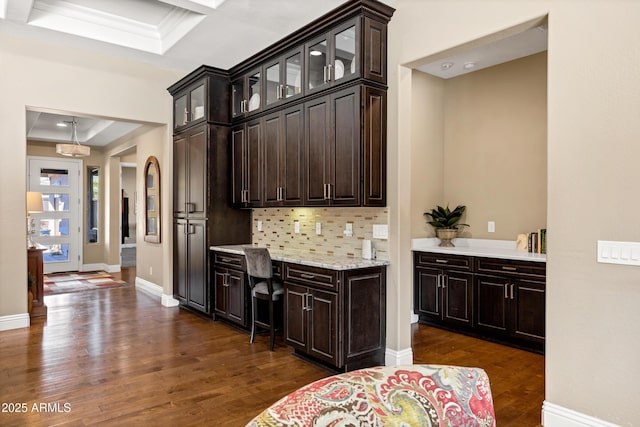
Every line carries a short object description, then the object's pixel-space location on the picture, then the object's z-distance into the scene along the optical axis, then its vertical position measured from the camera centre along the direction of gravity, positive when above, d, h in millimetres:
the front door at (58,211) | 8719 -64
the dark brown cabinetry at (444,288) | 4395 -878
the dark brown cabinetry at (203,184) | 5055 +276
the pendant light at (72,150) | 7139 +973
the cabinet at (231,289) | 4457 -889
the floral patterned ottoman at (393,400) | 892 -433
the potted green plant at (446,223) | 4977 -195
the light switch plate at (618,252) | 2209 -246
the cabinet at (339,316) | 3270 -868
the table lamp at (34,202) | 5418 +75
